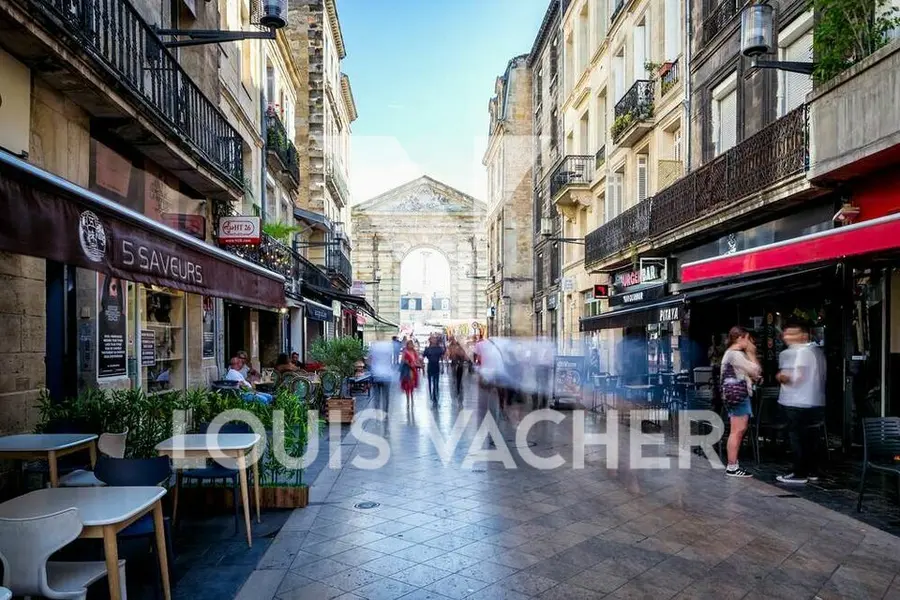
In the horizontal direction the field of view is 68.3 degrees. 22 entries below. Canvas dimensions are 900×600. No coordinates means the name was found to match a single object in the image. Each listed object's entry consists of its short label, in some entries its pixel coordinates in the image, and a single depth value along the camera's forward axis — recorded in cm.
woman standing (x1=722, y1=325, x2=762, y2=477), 781
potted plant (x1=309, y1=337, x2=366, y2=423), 1332
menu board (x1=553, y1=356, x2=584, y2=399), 1714
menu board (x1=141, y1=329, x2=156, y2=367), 984
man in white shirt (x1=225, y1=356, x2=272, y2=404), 1095
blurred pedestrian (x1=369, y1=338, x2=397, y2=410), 1581
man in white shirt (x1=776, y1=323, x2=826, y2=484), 727
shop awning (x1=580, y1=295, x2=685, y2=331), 1050
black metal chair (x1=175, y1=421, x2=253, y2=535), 544
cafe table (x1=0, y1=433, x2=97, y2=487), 480
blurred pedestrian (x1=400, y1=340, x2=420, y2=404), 1473
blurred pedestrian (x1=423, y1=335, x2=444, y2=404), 1614
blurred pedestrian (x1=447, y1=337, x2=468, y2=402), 1632
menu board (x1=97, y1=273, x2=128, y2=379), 810
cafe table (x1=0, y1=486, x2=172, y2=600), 318
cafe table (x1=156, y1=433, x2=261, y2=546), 500
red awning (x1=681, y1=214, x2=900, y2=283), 697
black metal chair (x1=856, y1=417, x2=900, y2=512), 583
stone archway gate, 5662
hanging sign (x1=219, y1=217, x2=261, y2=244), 1274
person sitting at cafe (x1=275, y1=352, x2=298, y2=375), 1364
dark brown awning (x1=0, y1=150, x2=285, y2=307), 309
